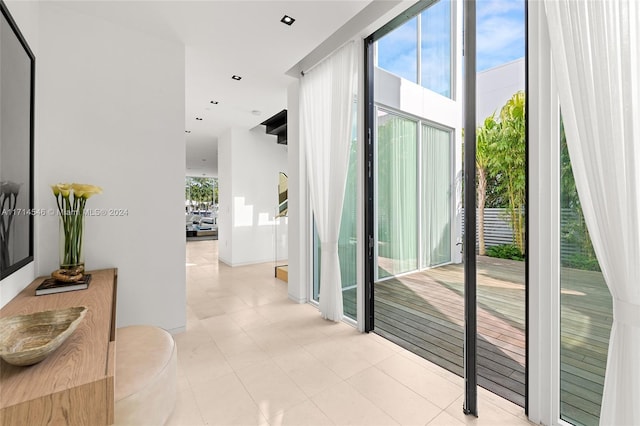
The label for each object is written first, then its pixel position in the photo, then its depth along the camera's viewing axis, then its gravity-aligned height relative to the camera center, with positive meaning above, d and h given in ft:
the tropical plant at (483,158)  6.41 +1.34
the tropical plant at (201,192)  45.47 +3.49
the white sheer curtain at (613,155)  3.94 +0.87
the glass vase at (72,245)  6.79 -0.79
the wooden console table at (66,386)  2.83 -1.81
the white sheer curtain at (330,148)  9.54 +2.34
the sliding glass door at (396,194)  13.19 +0.97
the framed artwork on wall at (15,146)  5.04 +1.32
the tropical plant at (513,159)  6.04 +1.29
